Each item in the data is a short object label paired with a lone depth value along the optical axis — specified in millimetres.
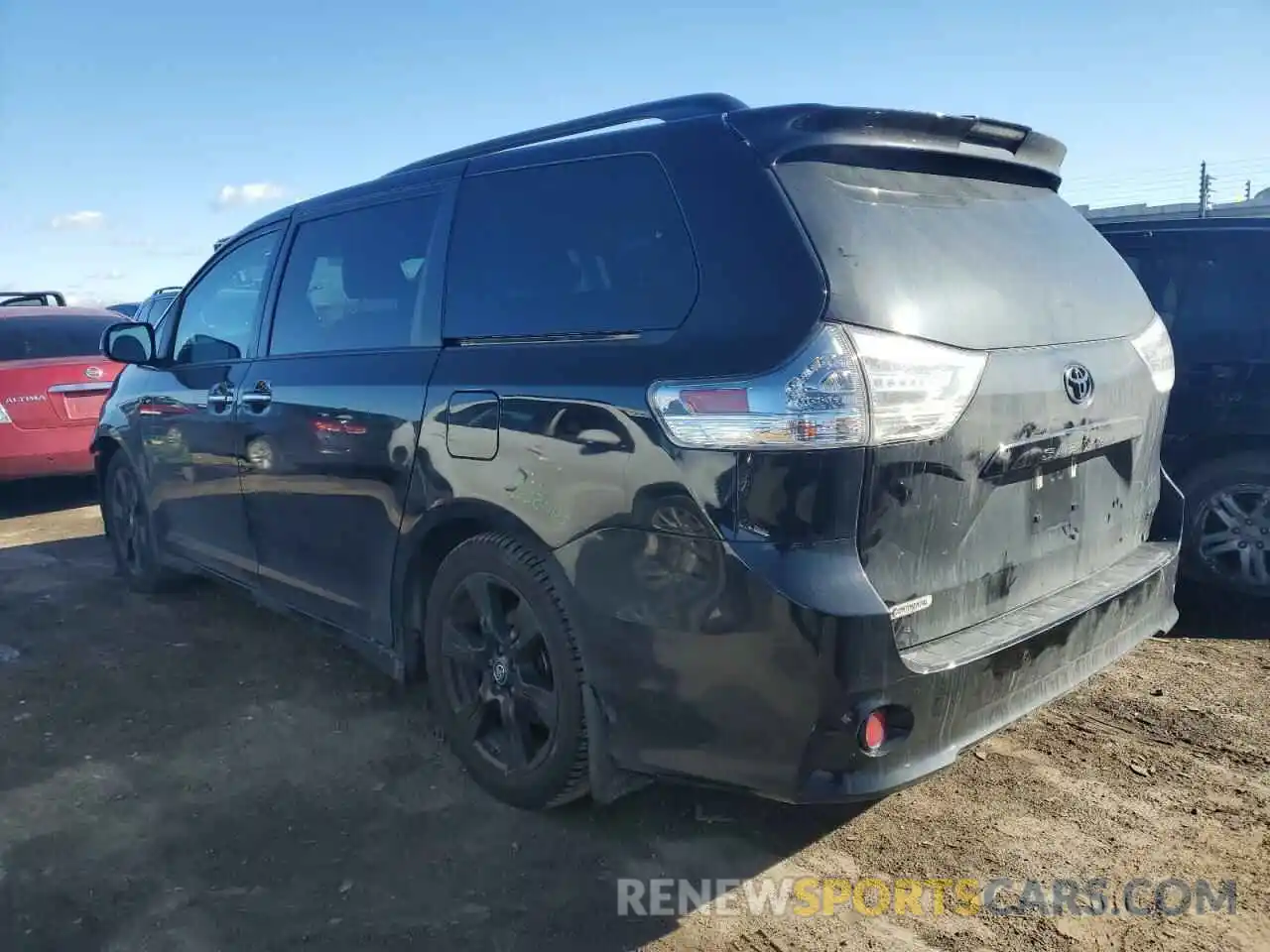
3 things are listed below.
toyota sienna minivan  2236
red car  7281
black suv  4566
